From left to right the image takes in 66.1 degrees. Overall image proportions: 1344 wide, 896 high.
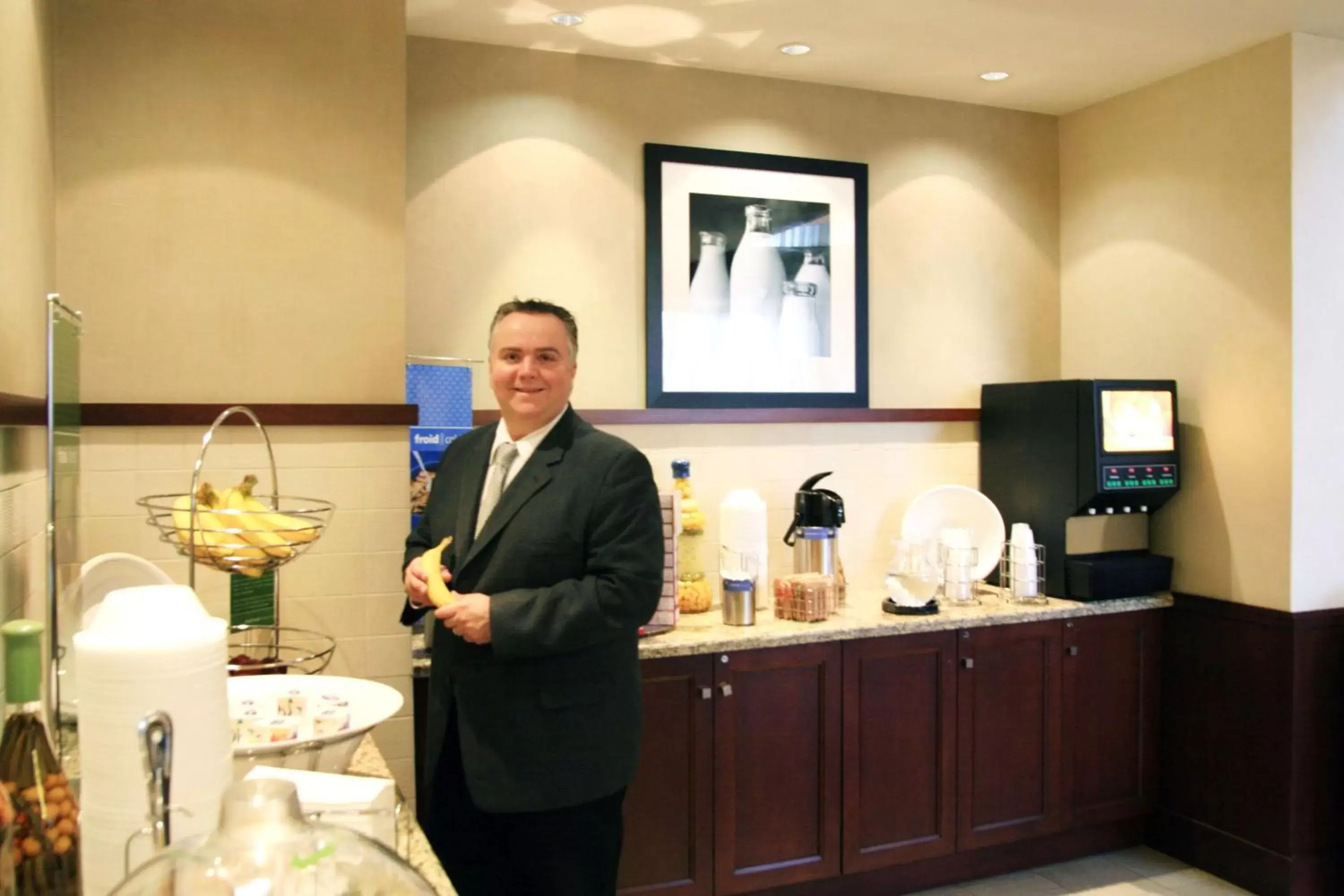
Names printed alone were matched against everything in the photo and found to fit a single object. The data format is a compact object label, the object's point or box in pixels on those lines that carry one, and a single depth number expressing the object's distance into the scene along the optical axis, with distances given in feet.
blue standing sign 9.27
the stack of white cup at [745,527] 11.08
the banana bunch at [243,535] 5.23
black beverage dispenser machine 11.36
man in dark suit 6.61
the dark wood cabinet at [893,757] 9.87
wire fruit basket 5.22
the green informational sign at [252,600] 7.75
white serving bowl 4.67
